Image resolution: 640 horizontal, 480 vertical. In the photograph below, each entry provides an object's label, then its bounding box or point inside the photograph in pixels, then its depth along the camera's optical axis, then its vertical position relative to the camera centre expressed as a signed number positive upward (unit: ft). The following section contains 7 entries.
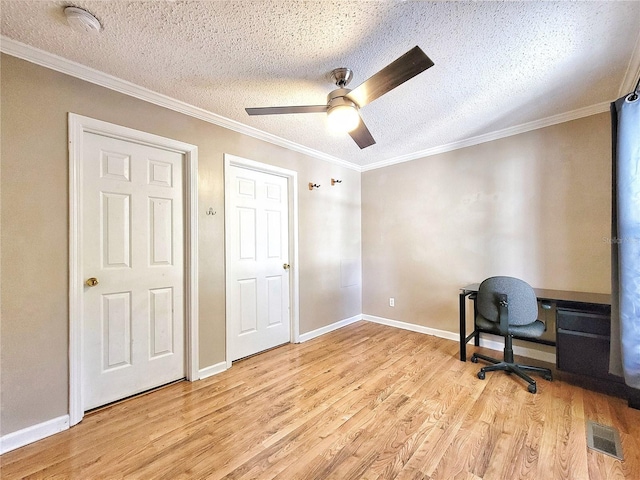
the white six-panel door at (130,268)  6.56 -0.70
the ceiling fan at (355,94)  4.71 +3.09
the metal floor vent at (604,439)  5.16 -4.09
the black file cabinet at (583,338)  7.05 -2.71
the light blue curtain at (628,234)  5.97 +0.12
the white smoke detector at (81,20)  4.61 +3.98
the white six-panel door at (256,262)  9.33 -0.77
